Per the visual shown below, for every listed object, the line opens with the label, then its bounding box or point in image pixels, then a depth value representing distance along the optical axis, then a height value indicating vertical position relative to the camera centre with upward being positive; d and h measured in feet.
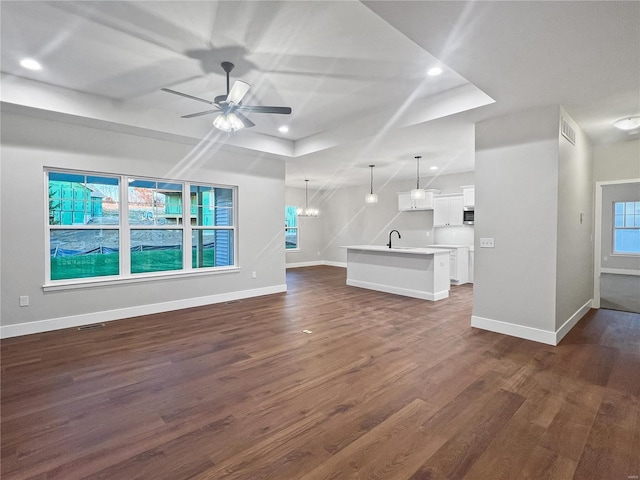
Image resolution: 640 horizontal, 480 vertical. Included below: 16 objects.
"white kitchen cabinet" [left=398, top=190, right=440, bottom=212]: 27.16 +2.81
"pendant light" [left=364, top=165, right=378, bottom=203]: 23.37 +2.64
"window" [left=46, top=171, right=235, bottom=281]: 13.98 +0.38
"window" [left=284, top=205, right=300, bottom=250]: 35.42 +0.64
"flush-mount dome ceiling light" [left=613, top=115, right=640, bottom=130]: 12.60 +4.52
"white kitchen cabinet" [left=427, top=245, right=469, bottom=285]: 23.65 -2.36
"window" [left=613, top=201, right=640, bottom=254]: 28.45 +0.54
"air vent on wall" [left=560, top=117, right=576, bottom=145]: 11.75 +3.98
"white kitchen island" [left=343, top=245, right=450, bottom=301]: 18.62 -2.40
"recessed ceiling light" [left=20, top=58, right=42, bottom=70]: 10.29 +5.65
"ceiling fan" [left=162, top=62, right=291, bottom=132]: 9.91 +4.20
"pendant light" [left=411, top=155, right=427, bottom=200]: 20.85 +2.66
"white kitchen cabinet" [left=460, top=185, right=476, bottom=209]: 23.97 +2.92
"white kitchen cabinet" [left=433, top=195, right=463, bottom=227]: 25.23 +1.93
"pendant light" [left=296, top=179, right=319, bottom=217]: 32.88 +2.51
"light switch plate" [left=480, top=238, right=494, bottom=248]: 13.05 -0.38
